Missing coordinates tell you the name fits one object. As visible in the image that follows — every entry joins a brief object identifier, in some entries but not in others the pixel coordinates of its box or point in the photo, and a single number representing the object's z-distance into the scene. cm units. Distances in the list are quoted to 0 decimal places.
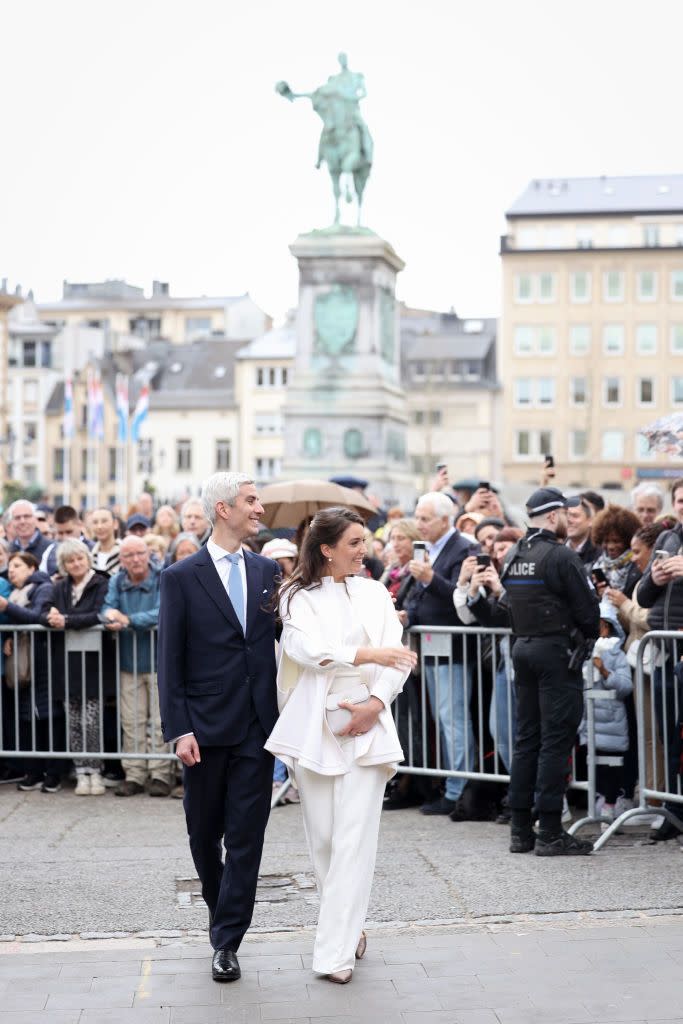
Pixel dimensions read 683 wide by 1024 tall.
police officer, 901
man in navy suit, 660
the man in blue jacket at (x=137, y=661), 1168
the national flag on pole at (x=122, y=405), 5756
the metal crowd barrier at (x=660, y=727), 945
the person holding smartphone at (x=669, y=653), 943
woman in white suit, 647
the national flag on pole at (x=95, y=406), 5715
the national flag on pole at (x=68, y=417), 6575
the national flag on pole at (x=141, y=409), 5597
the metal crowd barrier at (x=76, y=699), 1172
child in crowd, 988
